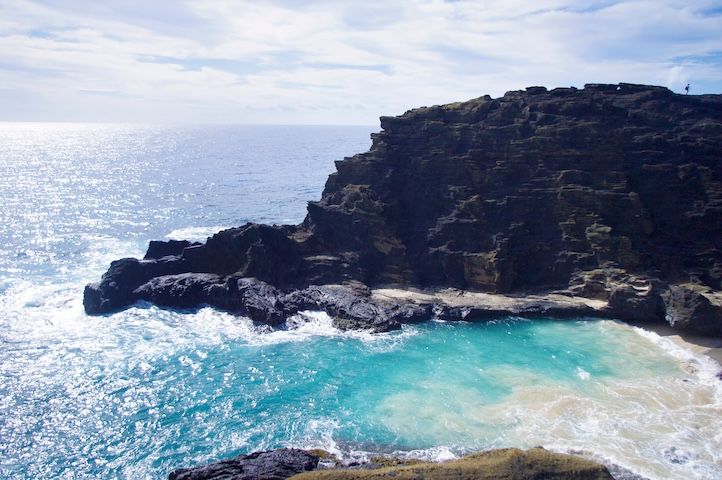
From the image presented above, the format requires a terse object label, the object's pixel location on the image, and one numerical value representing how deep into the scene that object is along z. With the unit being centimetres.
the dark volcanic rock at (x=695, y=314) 5000
